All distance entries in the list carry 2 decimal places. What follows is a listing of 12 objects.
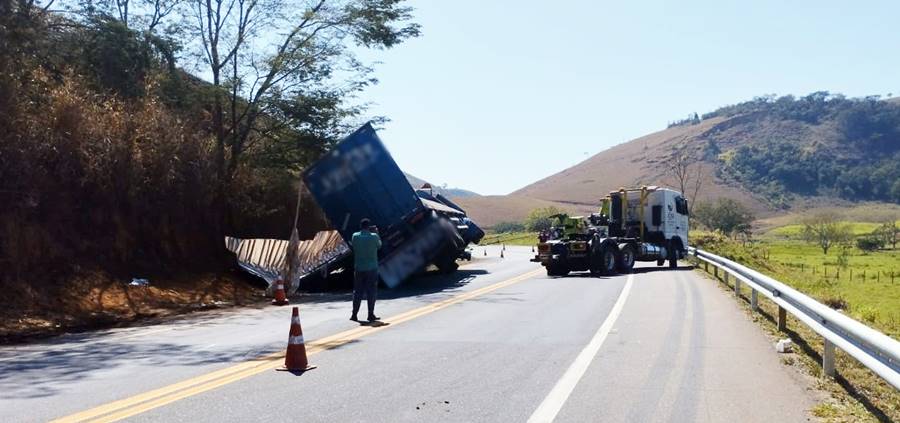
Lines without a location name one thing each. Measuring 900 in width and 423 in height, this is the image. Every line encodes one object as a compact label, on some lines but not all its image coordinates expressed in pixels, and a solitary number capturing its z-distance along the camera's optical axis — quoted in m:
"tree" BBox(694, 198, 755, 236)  87.31
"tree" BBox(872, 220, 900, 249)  78.34
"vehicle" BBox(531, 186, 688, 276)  25.39
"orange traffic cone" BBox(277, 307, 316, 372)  8.01
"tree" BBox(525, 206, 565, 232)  94.10
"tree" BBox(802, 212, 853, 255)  79.75
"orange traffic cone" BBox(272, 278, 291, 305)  16.88
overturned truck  19.61
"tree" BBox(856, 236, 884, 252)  75.69
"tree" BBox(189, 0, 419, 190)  23.30
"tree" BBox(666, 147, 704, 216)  147.25
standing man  12.70
